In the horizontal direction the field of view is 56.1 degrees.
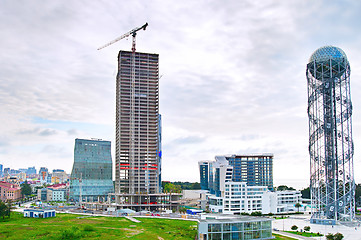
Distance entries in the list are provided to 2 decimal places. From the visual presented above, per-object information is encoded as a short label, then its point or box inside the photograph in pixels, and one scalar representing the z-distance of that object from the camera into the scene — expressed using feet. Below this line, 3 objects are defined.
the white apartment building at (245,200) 486.79
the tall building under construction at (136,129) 617.21
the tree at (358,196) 569.64
